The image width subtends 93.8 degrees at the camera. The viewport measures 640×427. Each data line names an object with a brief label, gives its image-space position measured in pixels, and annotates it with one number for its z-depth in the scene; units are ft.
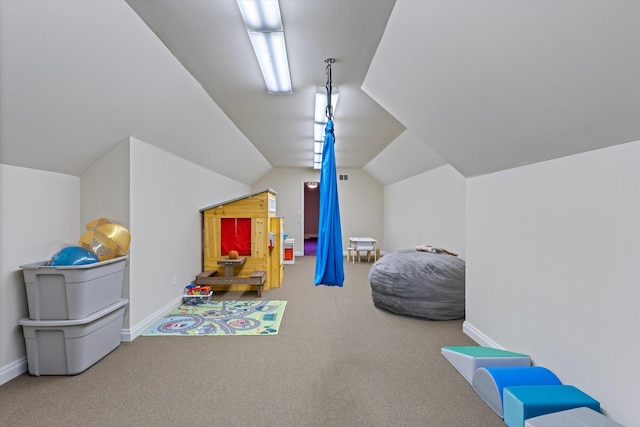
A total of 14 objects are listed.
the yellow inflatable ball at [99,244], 8.82
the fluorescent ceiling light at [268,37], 6.47
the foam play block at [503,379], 6.33
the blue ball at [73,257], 7.80
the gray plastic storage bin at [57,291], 7.63
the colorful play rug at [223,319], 10.63
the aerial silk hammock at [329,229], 8.52
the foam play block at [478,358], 7.20
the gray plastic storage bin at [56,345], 7.64
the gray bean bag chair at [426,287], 11.82
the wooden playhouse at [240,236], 16.56
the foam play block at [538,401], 5.44
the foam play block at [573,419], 4.90
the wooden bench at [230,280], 14.97
